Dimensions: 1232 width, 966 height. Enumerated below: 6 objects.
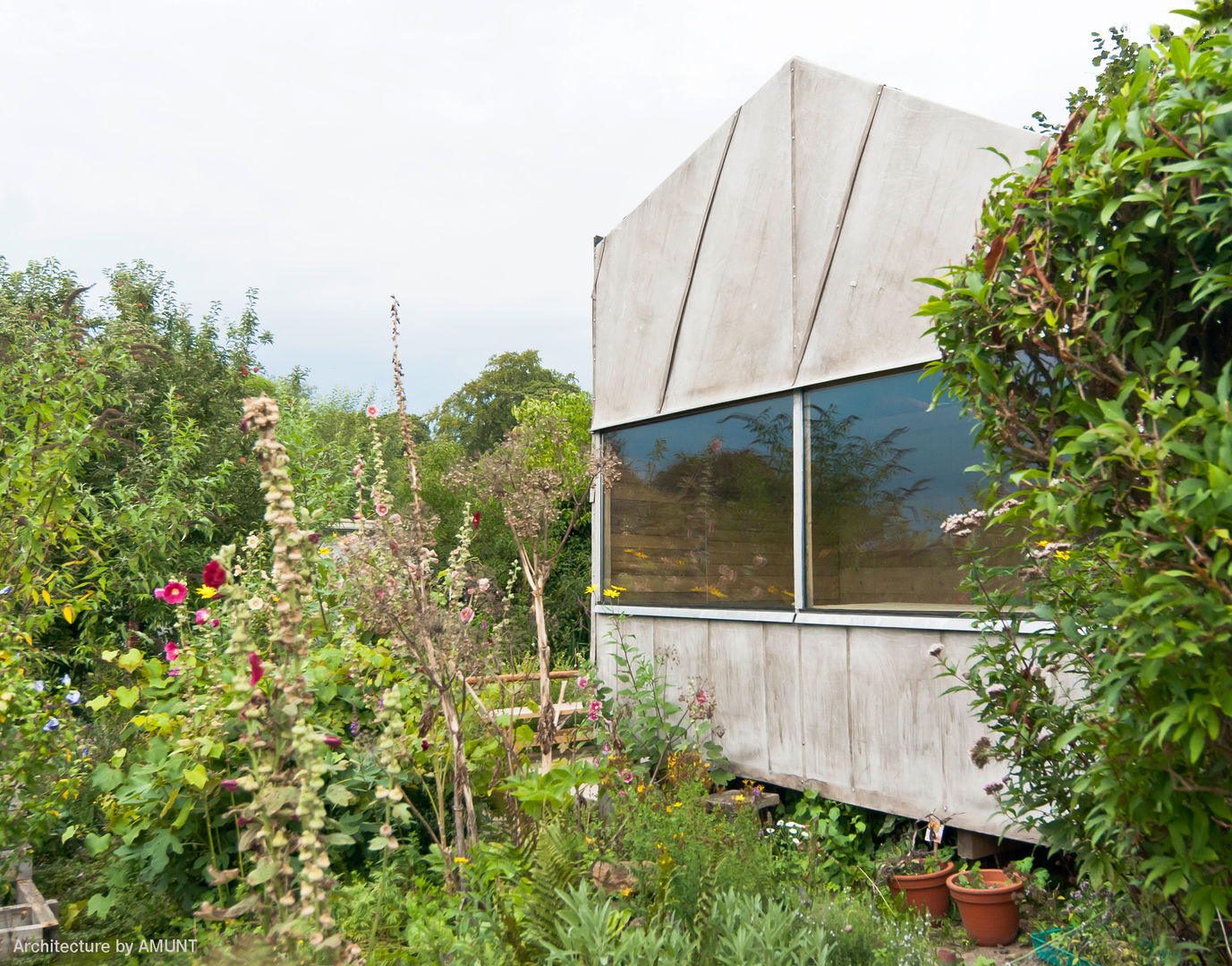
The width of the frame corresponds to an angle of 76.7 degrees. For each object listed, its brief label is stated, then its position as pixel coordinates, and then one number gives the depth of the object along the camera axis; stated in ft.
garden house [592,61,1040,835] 12.23
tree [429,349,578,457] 96.68
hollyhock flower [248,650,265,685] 5.49
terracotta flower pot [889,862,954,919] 11.39
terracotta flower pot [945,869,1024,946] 10.60
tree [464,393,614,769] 11.15
